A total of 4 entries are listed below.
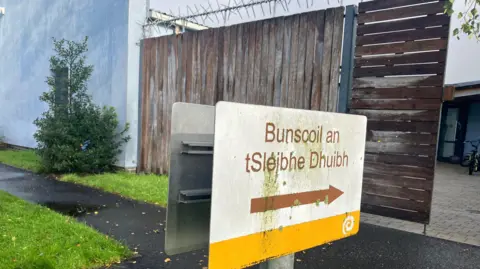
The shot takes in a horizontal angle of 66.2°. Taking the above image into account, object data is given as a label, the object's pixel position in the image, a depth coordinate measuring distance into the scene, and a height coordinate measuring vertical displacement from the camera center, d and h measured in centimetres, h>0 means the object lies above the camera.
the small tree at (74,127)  787 -54
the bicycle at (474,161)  1220 -125
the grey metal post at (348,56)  517 +86
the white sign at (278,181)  126 -27
